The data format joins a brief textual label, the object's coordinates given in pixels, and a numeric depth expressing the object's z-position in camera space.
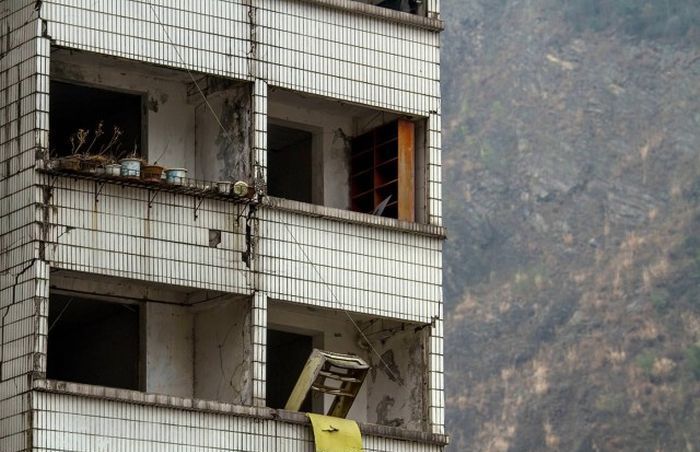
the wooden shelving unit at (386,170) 32.94
